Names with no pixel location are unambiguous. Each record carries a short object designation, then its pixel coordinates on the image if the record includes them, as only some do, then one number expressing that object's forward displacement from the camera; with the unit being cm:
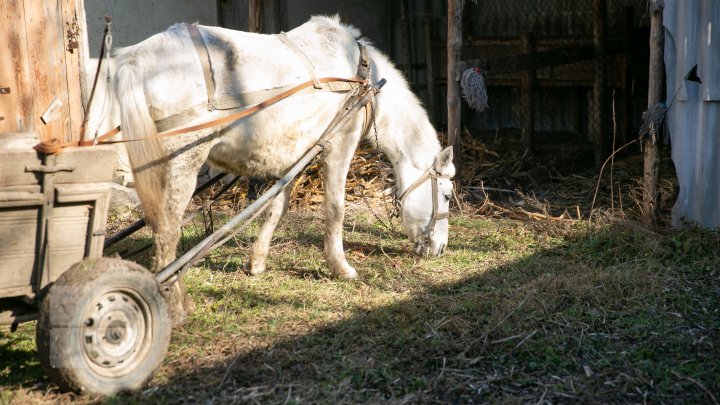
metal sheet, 659
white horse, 466
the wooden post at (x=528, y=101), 1077
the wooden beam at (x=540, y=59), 856
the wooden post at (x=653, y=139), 685
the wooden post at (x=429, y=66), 1236
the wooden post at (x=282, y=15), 970
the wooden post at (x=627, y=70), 1075
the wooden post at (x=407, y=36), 1195
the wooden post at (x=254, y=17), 884
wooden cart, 354
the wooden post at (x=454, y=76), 822
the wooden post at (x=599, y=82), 1019
